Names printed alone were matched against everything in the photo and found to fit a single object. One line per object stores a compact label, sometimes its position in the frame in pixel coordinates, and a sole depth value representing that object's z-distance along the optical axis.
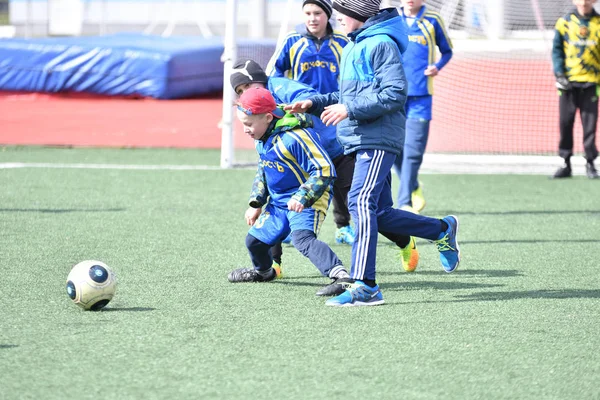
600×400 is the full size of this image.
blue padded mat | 37.28
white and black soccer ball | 10.35
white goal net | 27.67
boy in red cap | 11.37
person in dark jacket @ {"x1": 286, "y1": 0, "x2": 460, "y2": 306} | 10.61
